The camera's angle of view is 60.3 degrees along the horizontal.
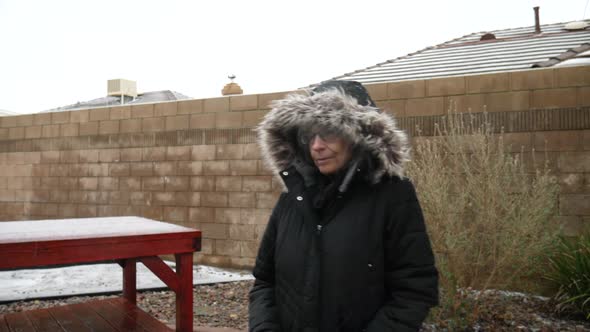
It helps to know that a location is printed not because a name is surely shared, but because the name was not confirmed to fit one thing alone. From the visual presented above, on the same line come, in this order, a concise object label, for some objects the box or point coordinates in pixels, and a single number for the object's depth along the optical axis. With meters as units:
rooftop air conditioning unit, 18.22
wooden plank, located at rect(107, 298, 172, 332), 3.34
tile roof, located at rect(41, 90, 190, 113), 17.91
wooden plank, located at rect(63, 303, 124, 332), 3.34
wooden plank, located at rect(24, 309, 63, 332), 3.35
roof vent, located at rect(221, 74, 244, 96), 11.05
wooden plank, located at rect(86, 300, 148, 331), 3.37
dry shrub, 4.54
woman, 1.67
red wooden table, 3.00
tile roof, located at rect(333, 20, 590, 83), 7.90
